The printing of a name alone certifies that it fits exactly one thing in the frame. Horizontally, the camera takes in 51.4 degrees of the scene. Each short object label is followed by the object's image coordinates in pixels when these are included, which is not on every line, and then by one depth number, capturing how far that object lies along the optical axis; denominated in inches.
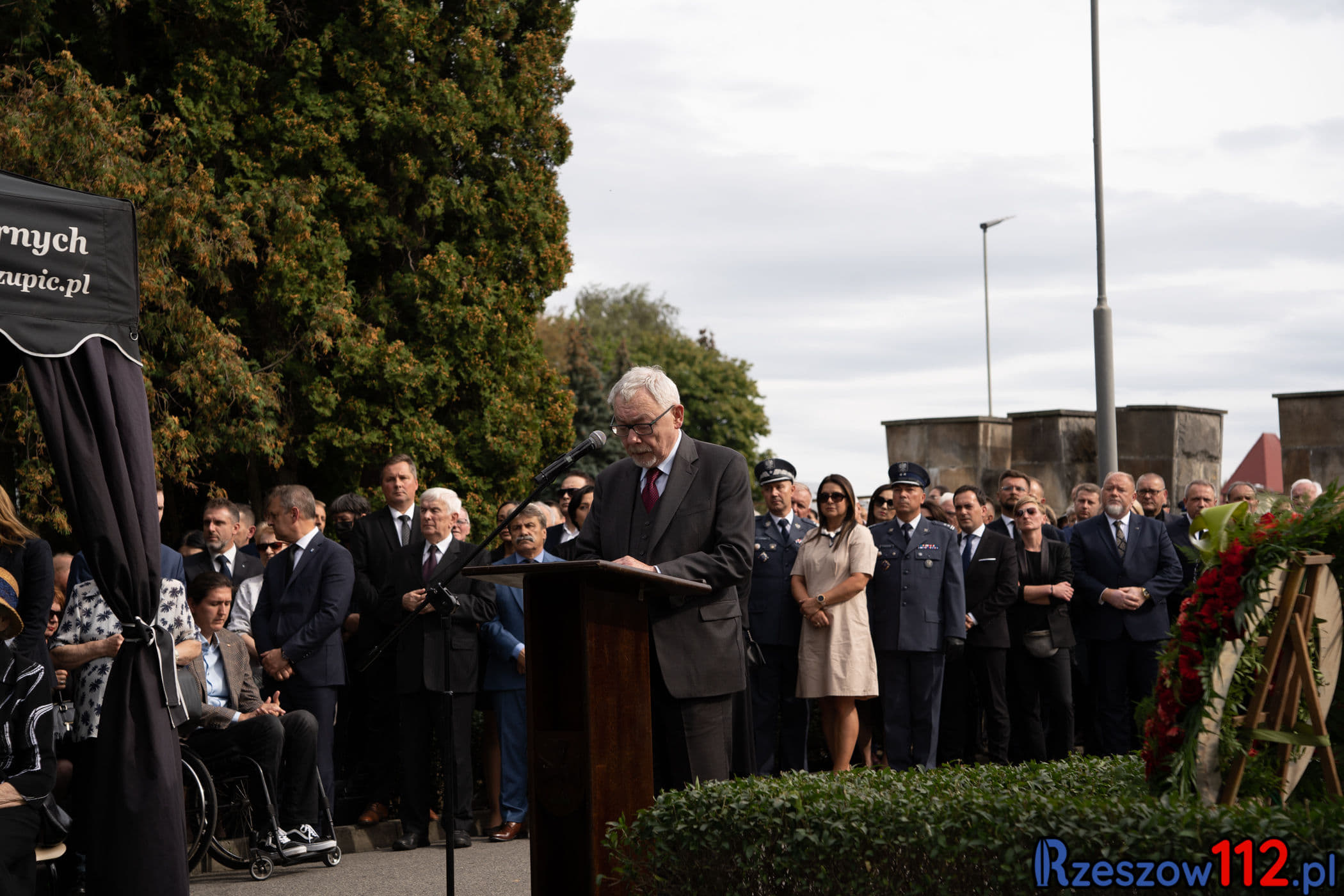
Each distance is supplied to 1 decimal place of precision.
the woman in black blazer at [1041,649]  416.2
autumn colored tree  770.2
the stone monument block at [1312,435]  616.7
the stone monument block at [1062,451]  707.4
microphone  227.0
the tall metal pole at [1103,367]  626.8
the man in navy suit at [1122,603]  416.5
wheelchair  304.3
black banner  221.0
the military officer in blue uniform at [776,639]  404.2
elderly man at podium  205.3
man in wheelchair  321.1
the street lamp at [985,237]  1622.8
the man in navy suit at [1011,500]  454.0
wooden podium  183.3
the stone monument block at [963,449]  719.1
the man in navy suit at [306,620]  351.9
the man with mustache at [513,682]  365.1
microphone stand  238.8
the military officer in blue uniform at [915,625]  392.8
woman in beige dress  384.5
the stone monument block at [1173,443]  678.5
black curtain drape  224.8
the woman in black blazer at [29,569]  240.2
